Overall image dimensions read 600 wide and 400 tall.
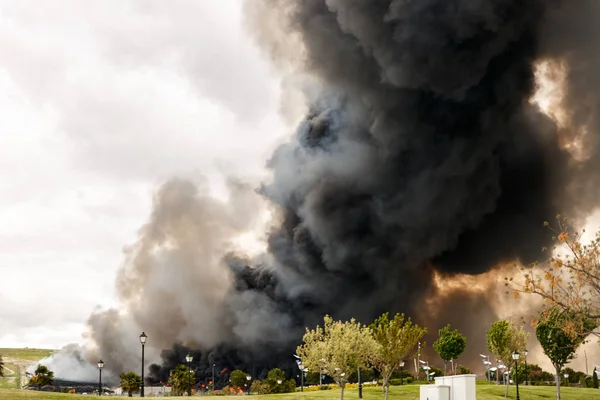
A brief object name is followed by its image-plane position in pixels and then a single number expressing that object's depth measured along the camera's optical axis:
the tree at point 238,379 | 101.44
